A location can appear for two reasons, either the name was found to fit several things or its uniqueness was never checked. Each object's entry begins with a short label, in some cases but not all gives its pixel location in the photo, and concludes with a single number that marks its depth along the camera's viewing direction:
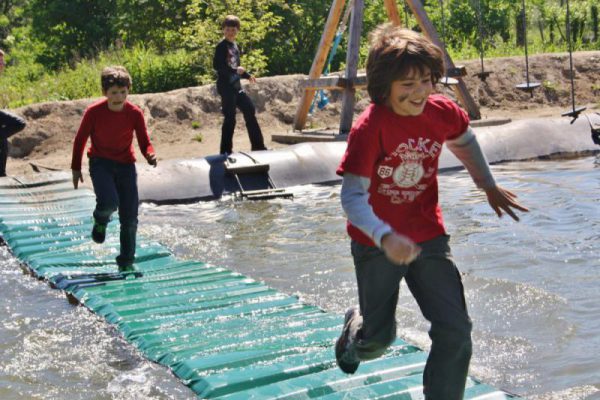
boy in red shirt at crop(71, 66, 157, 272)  6.58
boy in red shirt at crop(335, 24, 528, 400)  3.48
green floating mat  4.43
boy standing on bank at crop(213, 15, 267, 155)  11.48
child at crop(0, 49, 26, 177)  10.27
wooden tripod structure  13.49
